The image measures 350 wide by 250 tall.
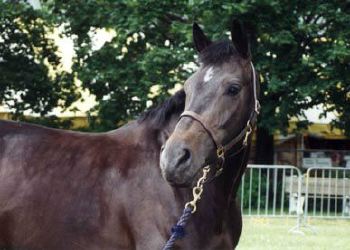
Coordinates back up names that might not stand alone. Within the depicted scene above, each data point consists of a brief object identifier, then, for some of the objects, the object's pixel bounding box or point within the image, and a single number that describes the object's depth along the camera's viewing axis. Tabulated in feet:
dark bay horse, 14.57
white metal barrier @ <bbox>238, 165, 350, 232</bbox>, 53.42
